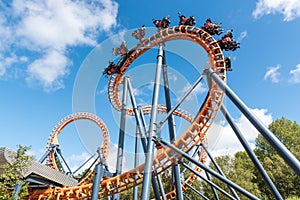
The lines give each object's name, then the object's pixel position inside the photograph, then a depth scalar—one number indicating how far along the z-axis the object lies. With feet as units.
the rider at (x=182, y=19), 24.92
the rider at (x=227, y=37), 22.81
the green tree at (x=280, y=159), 50.16
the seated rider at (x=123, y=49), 28.50
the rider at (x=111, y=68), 28.71
